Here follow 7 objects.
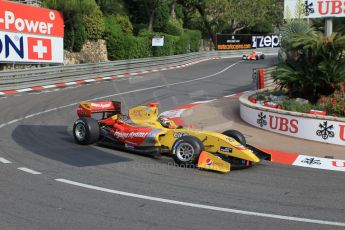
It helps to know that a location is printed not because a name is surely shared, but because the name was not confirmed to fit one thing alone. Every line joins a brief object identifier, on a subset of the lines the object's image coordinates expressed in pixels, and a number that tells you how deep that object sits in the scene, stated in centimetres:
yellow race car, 921
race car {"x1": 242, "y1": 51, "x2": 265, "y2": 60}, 4600
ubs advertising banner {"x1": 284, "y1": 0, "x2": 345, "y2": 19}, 1684
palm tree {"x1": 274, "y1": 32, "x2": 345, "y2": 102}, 1416
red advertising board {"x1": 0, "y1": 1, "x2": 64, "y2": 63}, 2455
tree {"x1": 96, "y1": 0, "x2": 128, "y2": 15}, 4116
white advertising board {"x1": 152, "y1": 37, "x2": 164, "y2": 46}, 4062
